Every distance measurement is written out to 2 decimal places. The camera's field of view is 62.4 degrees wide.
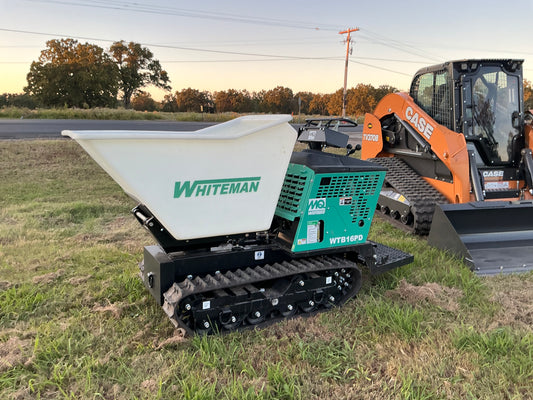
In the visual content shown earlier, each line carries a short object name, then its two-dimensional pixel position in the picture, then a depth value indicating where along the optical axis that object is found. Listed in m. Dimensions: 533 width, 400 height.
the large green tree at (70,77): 37.91
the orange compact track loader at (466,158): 4.96
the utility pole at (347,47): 36.85
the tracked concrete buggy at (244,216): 2.87
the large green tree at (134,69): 42.94
